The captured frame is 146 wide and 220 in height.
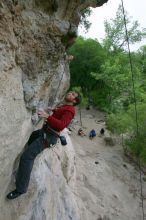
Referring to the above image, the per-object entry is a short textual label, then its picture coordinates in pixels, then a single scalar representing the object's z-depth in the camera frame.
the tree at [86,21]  9.61
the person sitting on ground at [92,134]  13.08
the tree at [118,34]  19.17
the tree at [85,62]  17.06
